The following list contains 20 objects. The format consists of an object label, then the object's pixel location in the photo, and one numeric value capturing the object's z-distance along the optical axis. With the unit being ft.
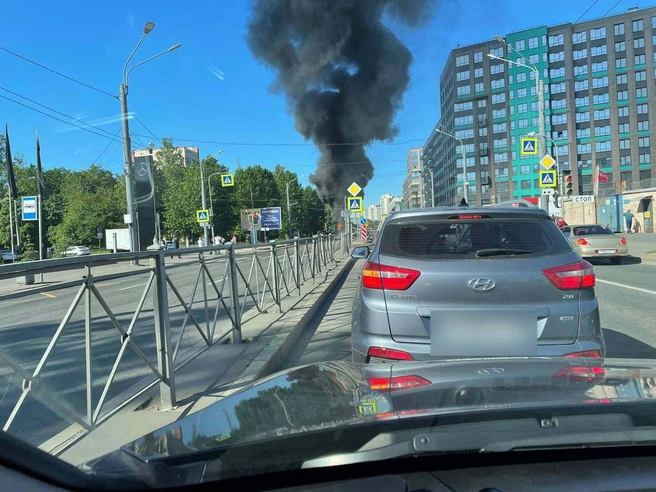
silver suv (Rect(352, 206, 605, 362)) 10.48
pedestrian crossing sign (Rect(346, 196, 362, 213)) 72.37
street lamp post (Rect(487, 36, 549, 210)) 68.28
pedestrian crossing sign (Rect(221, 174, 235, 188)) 110.63
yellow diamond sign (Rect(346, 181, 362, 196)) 69.00
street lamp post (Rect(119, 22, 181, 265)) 64.03
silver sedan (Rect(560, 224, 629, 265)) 51.93
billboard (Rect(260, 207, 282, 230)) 136.56
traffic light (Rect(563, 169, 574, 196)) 68.85
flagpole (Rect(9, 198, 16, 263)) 95.43
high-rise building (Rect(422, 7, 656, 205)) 247.29
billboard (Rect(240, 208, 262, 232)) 120.71
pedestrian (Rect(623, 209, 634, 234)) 119.79
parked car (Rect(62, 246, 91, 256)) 109.12
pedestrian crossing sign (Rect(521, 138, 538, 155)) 69.62
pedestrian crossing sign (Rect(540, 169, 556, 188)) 63.77
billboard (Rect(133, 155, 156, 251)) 70.38
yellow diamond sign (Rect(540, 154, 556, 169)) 65.52
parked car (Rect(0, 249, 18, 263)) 98.38
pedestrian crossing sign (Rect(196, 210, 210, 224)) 106.96
